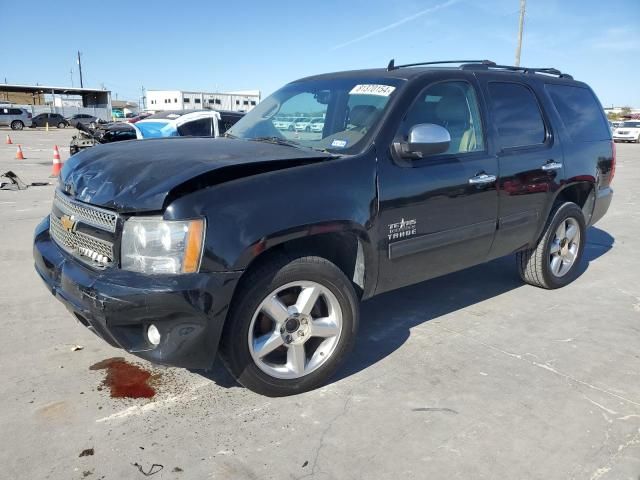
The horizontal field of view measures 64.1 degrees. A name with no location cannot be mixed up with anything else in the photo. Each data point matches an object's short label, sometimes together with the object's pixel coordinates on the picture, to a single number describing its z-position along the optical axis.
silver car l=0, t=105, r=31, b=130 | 40.53
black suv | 2.47
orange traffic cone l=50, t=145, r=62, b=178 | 11.72
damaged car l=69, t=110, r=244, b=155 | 10.64
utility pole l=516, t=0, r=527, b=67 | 30.16
